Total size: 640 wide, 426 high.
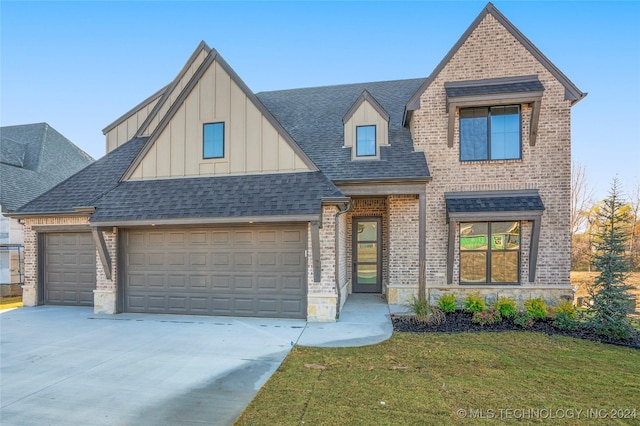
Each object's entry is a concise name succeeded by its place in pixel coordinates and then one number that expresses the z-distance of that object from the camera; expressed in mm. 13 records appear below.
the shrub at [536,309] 8109
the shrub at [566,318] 7430
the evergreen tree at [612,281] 6953
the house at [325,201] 8438
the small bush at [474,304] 8523
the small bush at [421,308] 7953
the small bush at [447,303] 8875
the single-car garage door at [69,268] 10188
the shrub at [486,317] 7918
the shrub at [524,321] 7711
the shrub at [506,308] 8367
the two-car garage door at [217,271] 8461
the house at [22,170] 13328
